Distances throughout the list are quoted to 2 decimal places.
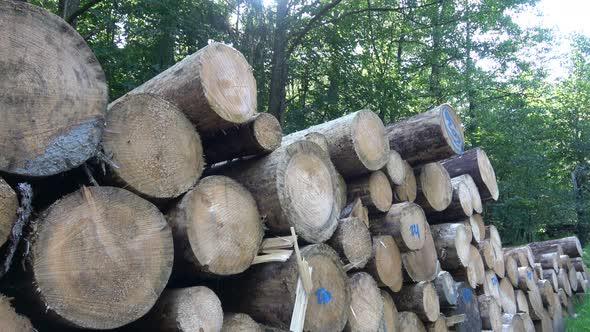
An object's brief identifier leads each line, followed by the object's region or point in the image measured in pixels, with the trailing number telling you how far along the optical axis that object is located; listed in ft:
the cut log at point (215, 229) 7.53
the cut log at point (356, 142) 11.69
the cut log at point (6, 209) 5.47
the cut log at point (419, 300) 13.00
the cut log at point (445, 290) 14.12
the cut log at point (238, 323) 7.87
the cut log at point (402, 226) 12.57
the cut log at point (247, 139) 8.86
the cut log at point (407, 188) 13.70
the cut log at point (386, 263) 11.74
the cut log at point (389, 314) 12.01
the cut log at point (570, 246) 29.48
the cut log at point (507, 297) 18.74
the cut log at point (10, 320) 5.53
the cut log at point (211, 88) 8.02
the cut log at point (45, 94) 5.64
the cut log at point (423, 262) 12.99
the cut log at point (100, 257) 5.80
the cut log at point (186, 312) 6.97
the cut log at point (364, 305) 10.36
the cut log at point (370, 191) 12.20
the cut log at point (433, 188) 14.66
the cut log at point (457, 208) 15.81
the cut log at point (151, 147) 7.00
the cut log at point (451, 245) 14.80
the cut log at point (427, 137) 13.67
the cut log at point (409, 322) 12.48
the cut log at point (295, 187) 8.86
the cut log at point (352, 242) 10.39
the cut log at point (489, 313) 16.19
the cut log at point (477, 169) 17.58
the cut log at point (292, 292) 8.49
